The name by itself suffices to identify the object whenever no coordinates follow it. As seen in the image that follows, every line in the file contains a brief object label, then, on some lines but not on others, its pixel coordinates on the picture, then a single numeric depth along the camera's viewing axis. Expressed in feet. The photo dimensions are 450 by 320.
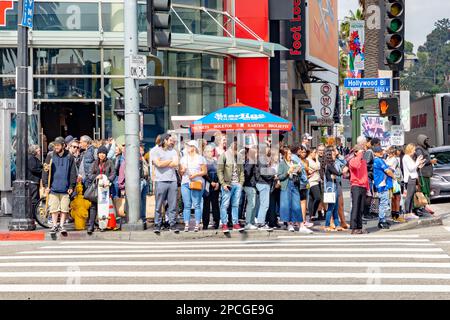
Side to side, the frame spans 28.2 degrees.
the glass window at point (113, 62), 90.17
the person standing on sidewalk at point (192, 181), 58.70
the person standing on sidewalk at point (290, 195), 60.29
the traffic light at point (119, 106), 61.52
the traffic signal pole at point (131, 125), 60.34
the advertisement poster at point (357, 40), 163.02
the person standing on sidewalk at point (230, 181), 58.90
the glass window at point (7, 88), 88.38
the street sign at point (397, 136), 67.77
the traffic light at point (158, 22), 56.03
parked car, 86.74
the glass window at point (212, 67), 95.09
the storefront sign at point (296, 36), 127.47
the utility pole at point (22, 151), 60.29
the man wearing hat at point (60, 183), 57.77
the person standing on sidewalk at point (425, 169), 71.15
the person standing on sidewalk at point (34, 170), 64.23
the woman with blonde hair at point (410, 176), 67.92
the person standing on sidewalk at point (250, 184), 59.41
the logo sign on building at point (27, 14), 60.90
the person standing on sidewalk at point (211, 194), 60.54
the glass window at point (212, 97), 94.89
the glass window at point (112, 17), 90.07
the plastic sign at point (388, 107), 64.44
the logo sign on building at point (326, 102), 171.32
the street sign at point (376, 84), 67.31
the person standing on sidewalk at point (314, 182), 64.64
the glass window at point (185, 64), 92.27
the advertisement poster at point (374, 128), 72.38
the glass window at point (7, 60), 88.94
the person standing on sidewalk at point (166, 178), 58.44
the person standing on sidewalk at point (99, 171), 59.36
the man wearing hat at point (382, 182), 61.67
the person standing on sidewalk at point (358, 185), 58.54
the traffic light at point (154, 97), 58.39
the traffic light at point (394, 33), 56.59
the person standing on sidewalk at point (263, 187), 59.41
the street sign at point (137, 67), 60.08
